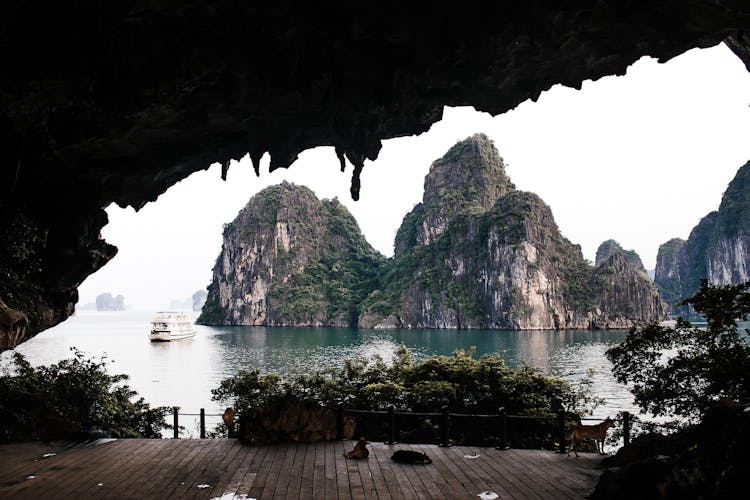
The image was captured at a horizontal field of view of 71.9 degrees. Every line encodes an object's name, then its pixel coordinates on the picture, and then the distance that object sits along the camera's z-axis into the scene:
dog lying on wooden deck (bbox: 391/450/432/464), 8.29
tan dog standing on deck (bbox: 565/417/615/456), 9.00
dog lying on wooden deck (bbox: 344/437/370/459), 8.52
